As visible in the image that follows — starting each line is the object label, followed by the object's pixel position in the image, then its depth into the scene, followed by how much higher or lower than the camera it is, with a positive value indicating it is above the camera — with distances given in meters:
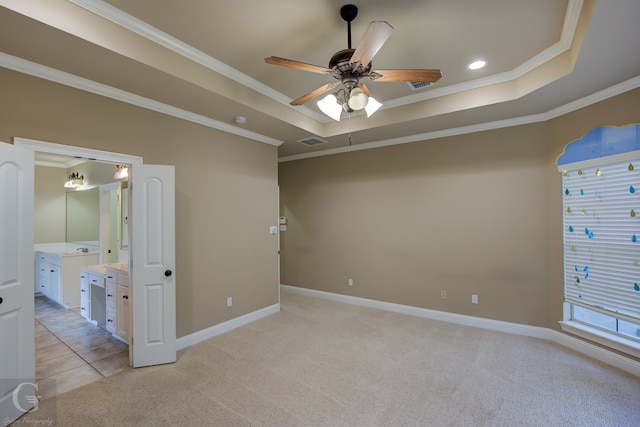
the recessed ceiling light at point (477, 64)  3.00 +1.57
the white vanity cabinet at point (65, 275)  4.93 -0.95
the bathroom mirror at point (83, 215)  5.76 +0.10
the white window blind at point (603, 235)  2.90 -0.25
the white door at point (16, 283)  2.13 -0.48
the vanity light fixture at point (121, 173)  4.56 +0.75
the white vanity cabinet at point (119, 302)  3.54 -1.04
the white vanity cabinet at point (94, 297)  4.20 -1.14
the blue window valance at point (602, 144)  2.88 +0.74
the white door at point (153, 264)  2.97 -0.48
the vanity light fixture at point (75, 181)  6.02 +0.83
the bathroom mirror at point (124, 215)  4.70 +0.07
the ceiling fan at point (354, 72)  2.08 +1.09
